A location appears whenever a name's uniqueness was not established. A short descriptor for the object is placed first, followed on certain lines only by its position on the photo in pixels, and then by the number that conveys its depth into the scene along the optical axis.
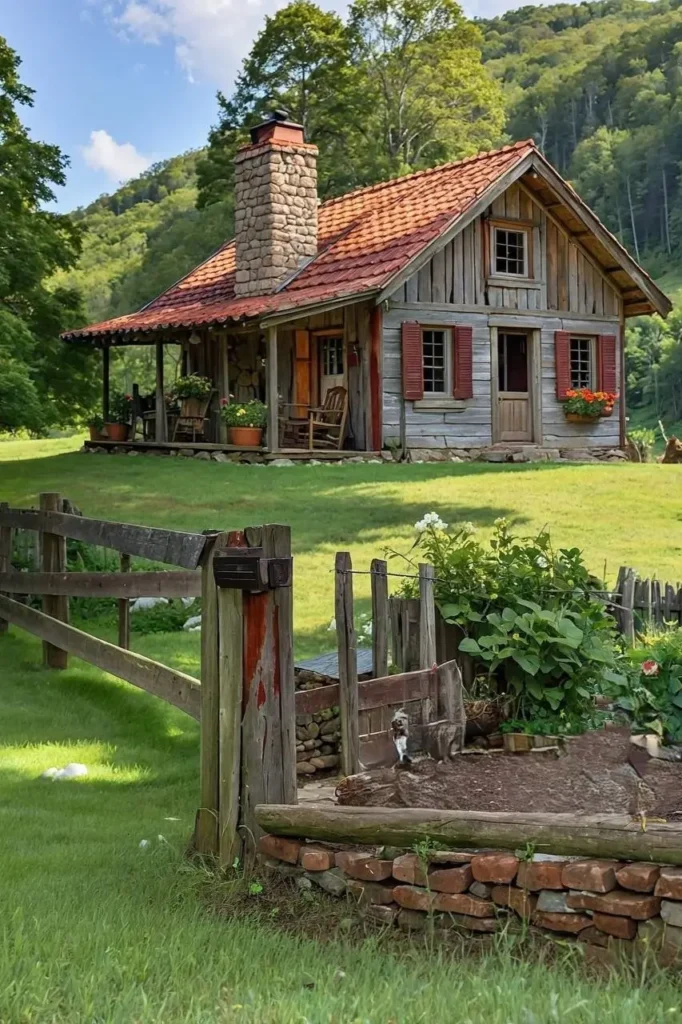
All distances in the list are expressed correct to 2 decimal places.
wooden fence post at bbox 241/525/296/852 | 4.50
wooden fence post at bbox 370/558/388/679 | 6.04
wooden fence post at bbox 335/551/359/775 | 5.42
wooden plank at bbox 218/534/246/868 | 4.50
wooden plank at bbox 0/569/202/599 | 6.43
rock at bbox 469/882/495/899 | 3.94
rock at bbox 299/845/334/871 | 4.26
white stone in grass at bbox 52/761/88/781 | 5.96
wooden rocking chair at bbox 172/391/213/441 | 22.81
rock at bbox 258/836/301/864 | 4.34
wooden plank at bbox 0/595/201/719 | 5.65
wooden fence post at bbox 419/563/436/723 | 6.13
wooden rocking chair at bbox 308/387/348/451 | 20.97
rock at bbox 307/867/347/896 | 4.24
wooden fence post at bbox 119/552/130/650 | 8.48
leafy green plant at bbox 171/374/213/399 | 22.45
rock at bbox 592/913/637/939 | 3.67
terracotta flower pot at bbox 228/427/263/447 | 20.75
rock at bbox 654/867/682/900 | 3.57
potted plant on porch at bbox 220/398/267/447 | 20.75
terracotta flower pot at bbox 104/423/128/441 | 24.81
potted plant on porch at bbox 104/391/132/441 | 24.86
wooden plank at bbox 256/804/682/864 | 3.66
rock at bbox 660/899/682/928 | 3.57
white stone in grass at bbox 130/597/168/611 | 10.30
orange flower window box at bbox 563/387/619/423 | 23.05
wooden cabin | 21.06
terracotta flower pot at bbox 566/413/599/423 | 23.20
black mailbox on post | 4.41
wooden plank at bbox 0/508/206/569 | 4.91
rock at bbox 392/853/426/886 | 4.05
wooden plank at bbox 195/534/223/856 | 4.61
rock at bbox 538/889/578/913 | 3.79
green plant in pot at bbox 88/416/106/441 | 25.14
